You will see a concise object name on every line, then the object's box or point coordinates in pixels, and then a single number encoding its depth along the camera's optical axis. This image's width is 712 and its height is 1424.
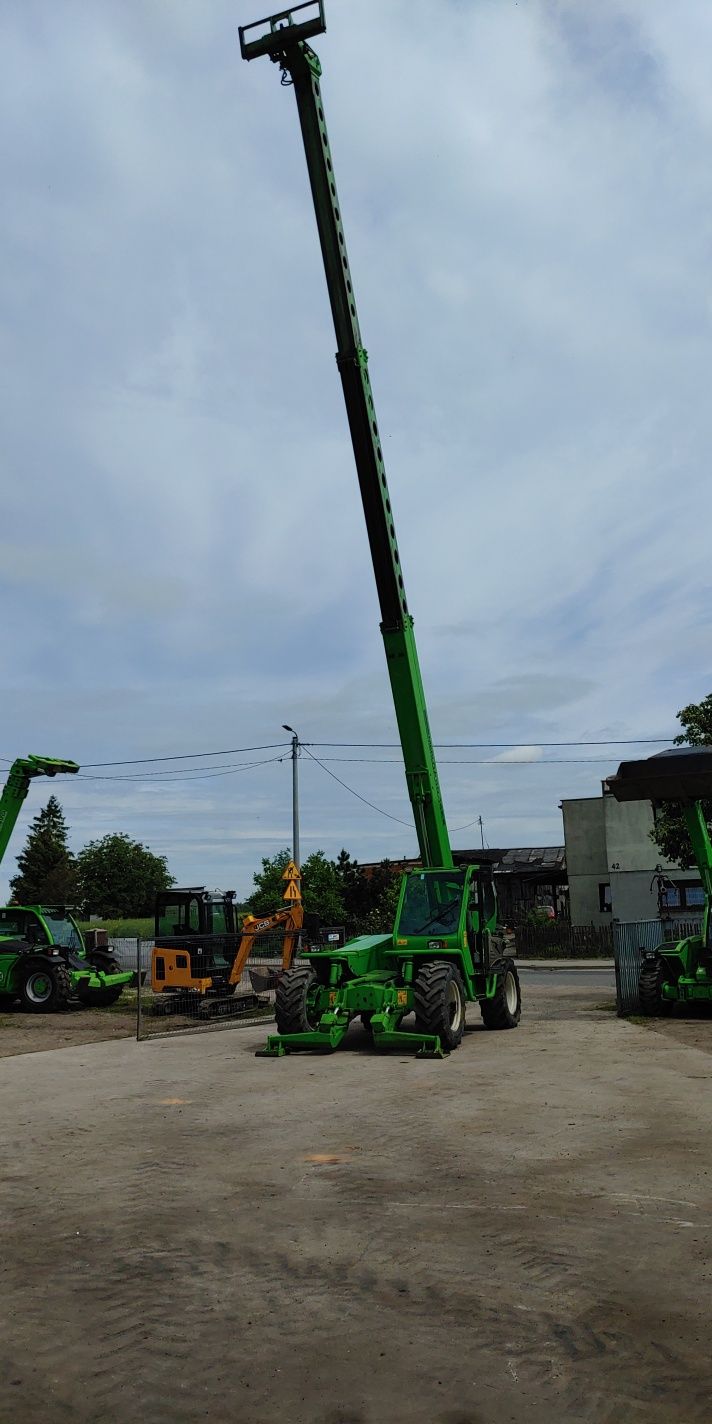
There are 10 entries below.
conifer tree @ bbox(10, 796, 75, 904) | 77.81
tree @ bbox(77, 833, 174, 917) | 88.62
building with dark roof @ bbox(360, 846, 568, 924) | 54.12
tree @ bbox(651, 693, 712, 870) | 33.25
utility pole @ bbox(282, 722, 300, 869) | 33.27
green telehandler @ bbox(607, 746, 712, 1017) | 16.48
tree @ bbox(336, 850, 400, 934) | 45.39
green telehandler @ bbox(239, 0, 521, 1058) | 13.41
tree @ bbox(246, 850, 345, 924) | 45.34
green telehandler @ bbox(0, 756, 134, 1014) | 21.08
